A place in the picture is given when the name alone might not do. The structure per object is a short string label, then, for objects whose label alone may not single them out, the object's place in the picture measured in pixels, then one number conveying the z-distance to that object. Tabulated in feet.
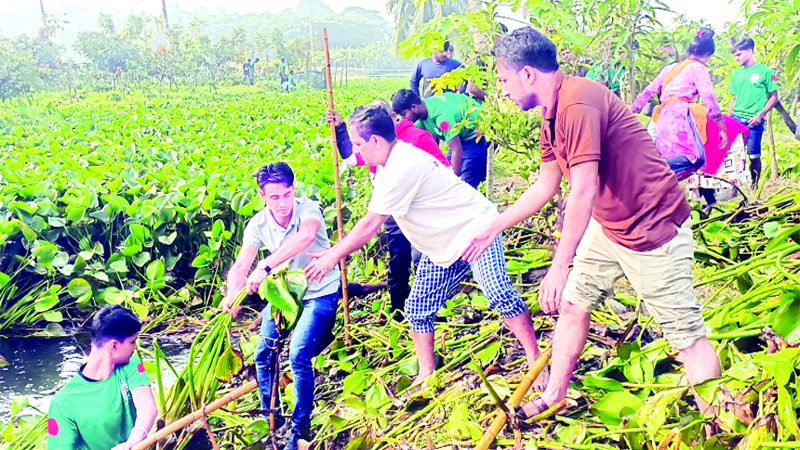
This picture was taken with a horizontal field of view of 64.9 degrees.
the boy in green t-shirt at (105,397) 7.98
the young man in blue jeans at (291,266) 9.67
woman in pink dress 12.99
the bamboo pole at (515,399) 7.19
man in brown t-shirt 6.64
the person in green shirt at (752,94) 17.12
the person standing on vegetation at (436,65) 16.48
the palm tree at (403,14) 104.53
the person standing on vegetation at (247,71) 122.83
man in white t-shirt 8.96
